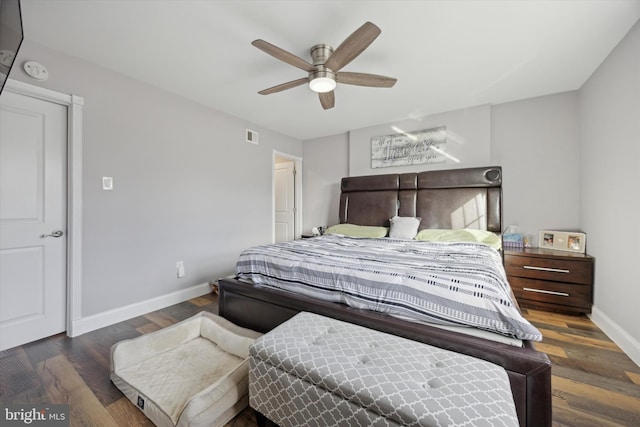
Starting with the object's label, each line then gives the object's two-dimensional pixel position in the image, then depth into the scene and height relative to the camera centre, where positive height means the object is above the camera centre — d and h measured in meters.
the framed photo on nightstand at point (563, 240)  2.74 -0.31
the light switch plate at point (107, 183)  2.44 +0.27
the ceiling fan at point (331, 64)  1.68 +1.15
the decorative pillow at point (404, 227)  3.24 -0.19
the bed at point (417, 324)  1.06 -0.59
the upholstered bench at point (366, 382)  0.83 -0.63
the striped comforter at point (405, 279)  1.23 -0.41
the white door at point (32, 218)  2.00 -0.07
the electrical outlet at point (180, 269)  3.03 -0.69
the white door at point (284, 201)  5.06 +0.21
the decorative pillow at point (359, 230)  3.37 -0.25
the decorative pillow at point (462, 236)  2.74 -0.26
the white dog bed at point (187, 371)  1.28 -1.03
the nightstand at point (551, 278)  2.53 -0.68
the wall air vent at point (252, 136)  3.89 +1.18
